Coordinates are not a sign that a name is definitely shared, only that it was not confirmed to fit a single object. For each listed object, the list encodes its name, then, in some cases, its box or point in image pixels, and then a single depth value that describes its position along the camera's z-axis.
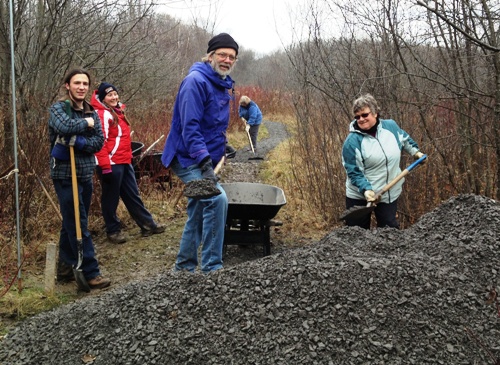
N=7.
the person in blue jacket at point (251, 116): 11.56
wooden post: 3.66
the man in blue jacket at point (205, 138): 3.32
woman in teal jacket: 3.74
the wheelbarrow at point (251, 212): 4.27
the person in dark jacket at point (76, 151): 3.57
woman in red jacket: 4.80
